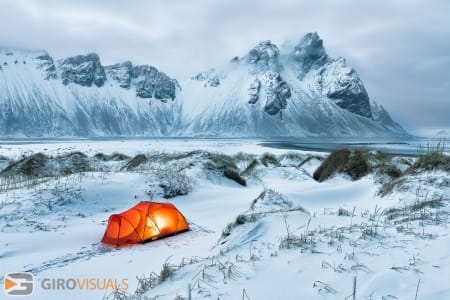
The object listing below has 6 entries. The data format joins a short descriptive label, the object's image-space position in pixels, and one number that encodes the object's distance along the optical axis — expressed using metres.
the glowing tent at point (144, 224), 8.73
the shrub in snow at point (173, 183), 14.00
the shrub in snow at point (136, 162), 21.12
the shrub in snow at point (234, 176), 17.61
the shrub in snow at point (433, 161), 11.54
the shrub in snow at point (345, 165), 16.22
